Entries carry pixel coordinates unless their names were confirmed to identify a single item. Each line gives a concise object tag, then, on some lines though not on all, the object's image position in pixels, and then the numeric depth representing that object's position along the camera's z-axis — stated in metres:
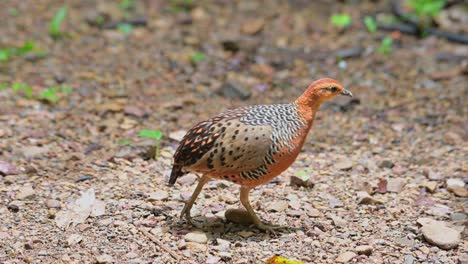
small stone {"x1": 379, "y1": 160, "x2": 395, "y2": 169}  13.97
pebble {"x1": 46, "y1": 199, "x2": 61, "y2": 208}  11.56
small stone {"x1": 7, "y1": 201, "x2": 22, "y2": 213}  11.35
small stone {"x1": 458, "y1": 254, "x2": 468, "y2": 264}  10.24
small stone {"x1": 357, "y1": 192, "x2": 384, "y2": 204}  12.22
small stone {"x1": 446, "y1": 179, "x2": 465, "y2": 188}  12.88
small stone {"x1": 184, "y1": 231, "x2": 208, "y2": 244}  10.67
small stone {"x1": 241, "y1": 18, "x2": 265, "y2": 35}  21.39
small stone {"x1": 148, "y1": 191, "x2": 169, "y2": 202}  12.07
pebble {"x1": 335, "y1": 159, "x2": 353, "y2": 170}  13.84
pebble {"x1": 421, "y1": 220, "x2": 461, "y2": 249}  10.69
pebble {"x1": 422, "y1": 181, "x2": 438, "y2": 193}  12.81
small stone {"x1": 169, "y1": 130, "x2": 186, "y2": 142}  14.64
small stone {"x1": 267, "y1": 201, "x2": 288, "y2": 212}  11.99
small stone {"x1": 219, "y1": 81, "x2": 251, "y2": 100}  17.23
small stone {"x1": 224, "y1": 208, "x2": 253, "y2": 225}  11.36
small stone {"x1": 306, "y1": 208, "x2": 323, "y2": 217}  11.81
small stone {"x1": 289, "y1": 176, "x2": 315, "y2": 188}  12.84
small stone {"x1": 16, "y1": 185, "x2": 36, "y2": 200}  11.73
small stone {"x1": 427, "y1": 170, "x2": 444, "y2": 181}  13.26
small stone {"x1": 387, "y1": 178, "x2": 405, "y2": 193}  12.81
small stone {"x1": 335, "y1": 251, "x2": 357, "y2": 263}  10.34
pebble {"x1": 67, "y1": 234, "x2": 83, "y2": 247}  10.43
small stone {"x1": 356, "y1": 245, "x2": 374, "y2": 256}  10.48
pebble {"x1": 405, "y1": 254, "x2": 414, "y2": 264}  10.37
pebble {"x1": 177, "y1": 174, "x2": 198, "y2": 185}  12.94
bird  10.52
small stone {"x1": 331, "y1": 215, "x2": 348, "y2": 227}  11.49
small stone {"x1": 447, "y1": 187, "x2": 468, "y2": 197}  12.62
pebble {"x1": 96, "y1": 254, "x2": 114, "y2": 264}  9.98
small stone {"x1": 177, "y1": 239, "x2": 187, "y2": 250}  10.49
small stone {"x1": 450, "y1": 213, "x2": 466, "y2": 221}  11.73
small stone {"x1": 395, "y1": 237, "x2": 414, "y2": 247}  10.85
